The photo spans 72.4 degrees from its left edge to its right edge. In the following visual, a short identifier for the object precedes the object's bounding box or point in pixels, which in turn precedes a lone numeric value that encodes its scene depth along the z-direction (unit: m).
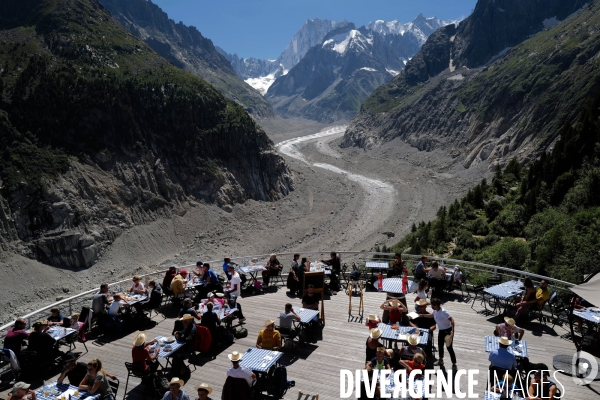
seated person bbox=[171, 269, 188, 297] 13.81
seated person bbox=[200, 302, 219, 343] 10.95
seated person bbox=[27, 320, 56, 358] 9.78
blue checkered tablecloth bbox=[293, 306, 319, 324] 11.02
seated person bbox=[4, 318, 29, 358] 10.01
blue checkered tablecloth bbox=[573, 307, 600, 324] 10.47
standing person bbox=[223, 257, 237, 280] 15.04
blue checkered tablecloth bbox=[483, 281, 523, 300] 12.46
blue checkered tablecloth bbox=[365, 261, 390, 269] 16.14
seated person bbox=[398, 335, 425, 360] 8.90
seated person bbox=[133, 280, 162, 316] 13.06
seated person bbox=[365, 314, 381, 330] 10.45
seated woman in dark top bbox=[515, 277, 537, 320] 11.96
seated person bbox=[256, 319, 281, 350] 10.06
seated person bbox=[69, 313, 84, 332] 11.15
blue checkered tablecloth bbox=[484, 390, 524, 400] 7.64
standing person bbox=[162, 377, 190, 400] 7.42
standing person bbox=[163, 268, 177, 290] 14.43
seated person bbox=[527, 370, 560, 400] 7.58
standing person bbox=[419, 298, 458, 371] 9.77
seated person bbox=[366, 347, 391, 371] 8.34
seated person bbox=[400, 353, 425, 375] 8.24
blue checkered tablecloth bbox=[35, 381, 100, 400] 7.92
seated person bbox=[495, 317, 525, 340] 9.74
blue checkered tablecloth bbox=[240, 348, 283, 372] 8.78
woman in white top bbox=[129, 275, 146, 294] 13.30
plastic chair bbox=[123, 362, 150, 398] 9.02
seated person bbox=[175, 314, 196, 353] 10.22
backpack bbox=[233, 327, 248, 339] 11.83
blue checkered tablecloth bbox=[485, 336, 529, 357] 9.34
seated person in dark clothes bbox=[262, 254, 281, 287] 16.14
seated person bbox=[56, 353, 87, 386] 8.67
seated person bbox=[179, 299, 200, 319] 11.48
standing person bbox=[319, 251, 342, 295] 15.77
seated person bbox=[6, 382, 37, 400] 7.31
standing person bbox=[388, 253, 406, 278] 16.30
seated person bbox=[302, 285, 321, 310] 12.42
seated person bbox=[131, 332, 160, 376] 9.04
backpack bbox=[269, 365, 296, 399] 8.79
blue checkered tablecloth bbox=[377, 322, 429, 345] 9.87
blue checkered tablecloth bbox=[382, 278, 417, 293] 13.48
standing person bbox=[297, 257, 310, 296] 15.33
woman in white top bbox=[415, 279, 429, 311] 11.93
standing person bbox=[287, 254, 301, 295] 15.34
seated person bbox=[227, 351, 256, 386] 8.30
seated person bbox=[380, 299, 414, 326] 10.84
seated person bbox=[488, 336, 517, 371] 8.55
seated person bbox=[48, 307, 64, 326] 11.26
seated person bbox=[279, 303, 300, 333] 10.91
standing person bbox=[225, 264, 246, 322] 13.88
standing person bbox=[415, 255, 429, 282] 15.15
